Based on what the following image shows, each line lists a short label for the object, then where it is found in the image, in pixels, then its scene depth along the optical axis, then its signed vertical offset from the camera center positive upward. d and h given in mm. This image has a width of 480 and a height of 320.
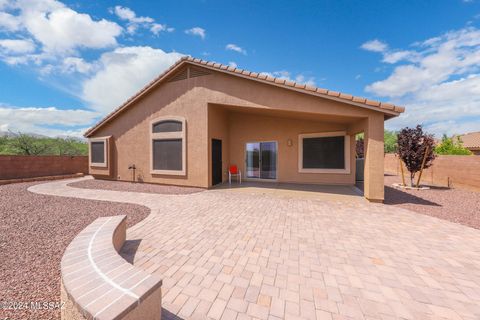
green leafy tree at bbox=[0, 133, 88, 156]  19270 +1316
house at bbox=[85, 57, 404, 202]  8198 +1498
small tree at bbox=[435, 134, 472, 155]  15258 +759
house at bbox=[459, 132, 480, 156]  22812 +2395
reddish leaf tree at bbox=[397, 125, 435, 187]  10234 +595
